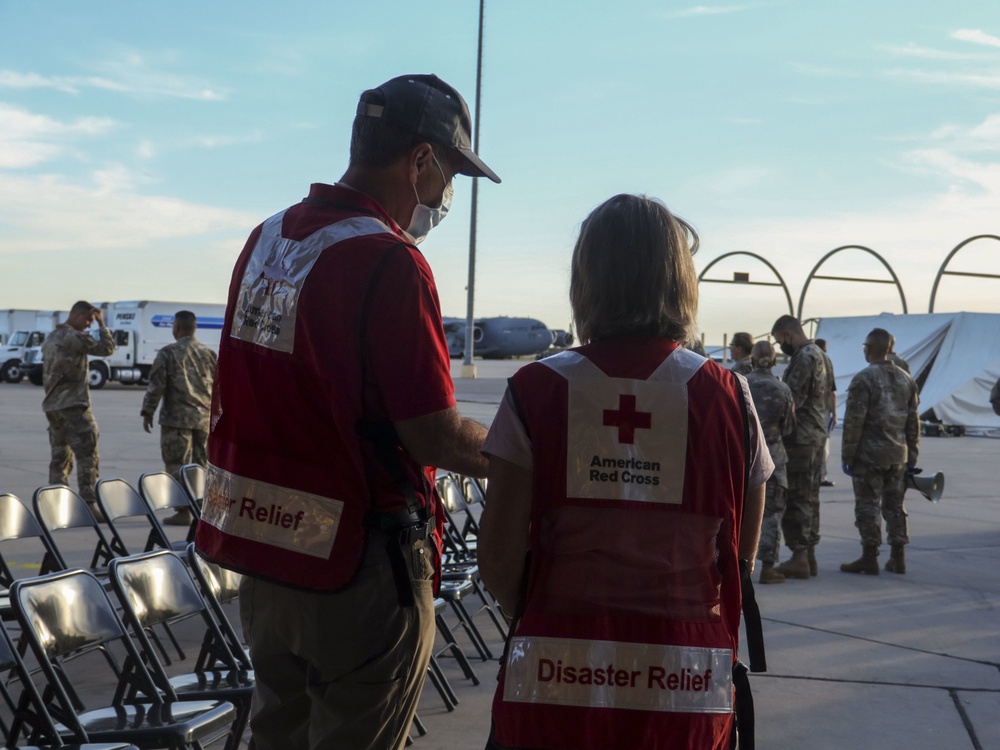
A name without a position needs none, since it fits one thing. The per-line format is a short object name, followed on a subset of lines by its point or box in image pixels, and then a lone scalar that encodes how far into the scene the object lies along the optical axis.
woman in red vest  1.96
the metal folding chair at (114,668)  3.09
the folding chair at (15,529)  4.77
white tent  23.11
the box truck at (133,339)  31.00
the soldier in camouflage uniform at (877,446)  7.87
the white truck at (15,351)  33.22
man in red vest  2.07
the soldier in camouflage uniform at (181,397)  9.23
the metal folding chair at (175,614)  3.48
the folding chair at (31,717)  2.97
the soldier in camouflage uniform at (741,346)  9.44
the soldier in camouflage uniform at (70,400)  9.38
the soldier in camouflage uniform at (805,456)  7.71
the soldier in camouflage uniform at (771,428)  7.24
